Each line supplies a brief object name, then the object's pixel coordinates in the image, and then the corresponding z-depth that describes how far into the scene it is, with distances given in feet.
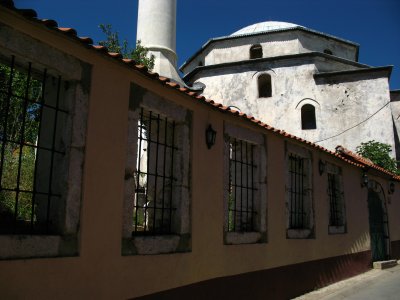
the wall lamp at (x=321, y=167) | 31.12
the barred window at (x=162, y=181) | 15.34
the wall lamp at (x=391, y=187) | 48.52
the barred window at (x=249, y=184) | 23.26
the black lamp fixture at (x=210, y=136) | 19.85
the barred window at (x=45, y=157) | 12.91
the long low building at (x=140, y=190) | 12.47
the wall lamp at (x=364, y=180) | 40.47
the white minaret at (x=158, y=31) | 51.65
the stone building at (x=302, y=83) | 73.92
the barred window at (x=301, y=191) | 28.66
